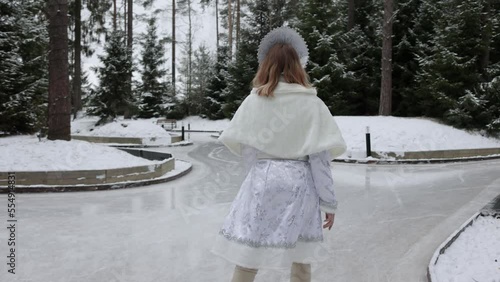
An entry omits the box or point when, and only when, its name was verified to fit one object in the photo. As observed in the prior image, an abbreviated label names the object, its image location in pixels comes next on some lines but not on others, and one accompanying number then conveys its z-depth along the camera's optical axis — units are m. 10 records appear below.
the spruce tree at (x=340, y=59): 23.52
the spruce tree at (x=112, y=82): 29.38
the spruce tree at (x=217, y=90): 37.00
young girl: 2.64
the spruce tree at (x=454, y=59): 19.81
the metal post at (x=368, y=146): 15.45
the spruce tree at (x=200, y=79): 39.12
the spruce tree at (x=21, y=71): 17.73
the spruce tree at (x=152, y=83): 39.59
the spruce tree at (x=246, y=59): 32.94
